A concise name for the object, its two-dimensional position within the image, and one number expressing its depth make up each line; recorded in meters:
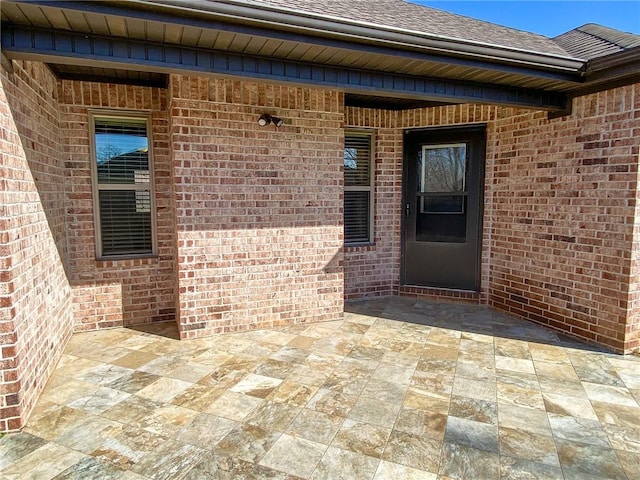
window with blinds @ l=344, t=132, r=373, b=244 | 5.65
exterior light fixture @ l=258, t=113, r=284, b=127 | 4.18
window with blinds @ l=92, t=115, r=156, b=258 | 4.38
